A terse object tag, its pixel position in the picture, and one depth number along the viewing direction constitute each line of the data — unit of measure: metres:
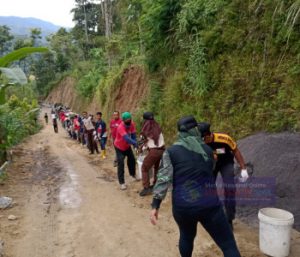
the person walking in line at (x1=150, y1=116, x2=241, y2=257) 2.51
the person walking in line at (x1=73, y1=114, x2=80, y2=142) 13.67
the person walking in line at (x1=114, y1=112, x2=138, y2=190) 5.52
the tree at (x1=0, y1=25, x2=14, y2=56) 37.51
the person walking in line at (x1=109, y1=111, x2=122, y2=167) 7.04
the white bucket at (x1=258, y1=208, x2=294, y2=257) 3.10
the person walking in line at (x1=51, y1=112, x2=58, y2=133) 19.95
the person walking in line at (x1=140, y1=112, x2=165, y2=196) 5.10
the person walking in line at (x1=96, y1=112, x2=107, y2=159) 9.21
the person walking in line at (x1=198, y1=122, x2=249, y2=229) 3.61
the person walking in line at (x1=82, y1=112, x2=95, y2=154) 10.31
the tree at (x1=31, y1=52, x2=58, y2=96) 37.19
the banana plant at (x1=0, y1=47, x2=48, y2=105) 4.19
